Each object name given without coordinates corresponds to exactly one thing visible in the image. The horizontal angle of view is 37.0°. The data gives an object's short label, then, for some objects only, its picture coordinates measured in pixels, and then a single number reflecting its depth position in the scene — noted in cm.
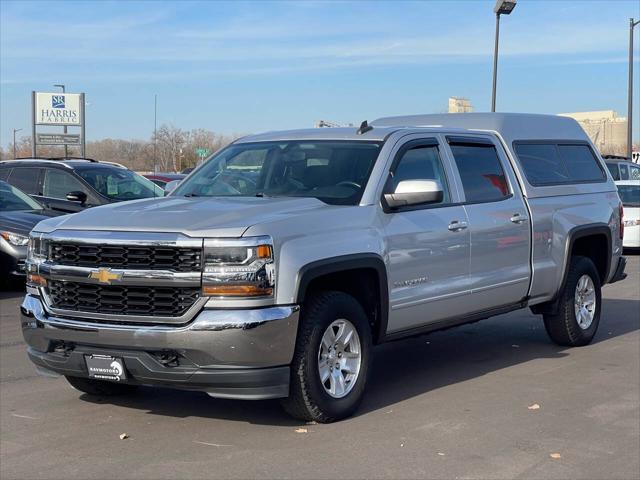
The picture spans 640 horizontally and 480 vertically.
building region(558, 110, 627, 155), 8044
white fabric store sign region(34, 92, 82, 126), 3844
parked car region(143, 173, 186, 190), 2194
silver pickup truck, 569
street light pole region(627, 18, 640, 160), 3656
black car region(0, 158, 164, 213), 1514
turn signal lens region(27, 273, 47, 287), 622
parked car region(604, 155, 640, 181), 2486
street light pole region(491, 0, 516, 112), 2395
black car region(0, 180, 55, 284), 1238
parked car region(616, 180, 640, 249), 1915
